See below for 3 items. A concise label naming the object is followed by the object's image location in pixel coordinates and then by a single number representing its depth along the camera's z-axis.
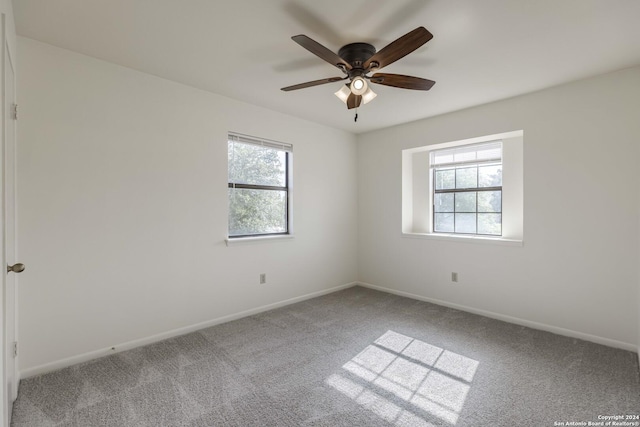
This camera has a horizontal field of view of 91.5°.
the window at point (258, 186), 3.51
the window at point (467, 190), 3.59
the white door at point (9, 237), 1.59
